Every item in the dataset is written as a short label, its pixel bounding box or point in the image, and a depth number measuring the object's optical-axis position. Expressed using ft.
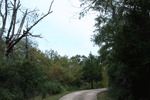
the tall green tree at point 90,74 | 97.04
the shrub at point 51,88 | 52.57
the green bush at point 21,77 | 33.60
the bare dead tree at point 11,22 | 34.24
